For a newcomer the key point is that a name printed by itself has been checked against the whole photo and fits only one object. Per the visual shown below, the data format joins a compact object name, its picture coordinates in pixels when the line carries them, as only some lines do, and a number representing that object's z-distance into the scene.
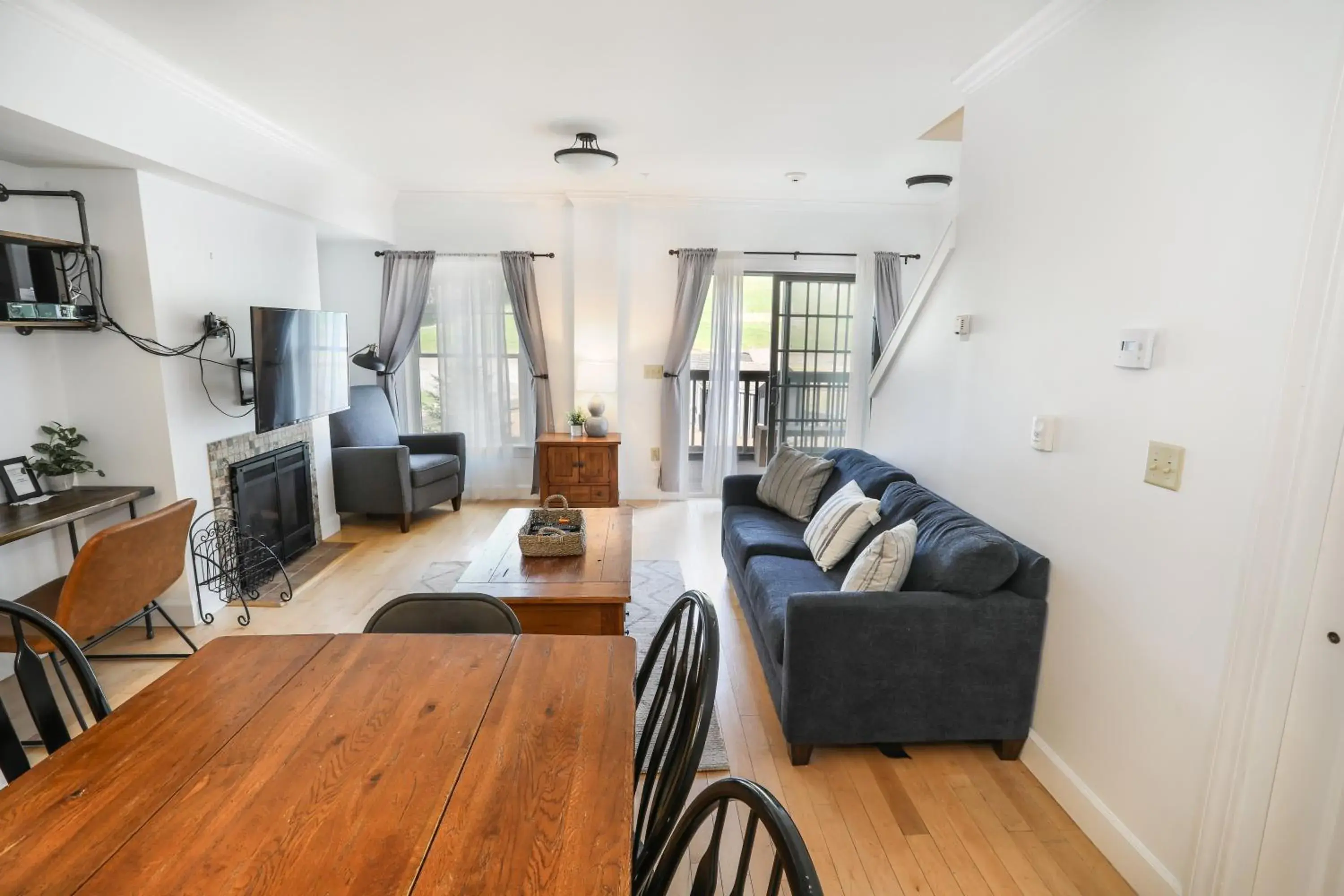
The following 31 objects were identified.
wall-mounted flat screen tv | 3.49
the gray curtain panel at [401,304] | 5.41
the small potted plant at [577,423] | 5.33
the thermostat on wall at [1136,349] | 1.77
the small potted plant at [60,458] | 2.91
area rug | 3.33
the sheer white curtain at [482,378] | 5.53
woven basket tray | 2.80
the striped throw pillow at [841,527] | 2.93
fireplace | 3.78
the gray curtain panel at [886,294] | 5.54
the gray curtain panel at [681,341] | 5.44
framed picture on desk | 2.74
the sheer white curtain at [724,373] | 5.53
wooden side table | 5.16
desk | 2.45
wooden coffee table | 2.43
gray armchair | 4.84
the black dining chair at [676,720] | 1.09
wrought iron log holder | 3.41
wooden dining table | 0.88
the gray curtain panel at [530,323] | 5.43
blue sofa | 2.18
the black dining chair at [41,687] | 1.27
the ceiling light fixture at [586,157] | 3.68
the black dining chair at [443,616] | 1.77
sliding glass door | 5.67
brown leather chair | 2.26
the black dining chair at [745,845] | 0.70
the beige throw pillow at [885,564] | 2.32
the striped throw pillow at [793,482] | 3.70
